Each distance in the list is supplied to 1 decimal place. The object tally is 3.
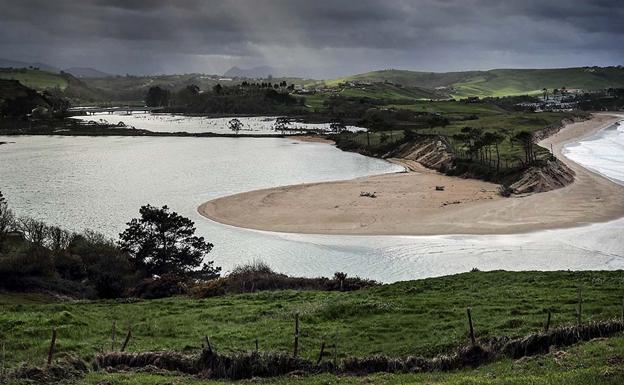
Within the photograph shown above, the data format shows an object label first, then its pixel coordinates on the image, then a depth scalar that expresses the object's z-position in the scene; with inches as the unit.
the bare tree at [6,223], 1783.0
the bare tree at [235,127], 7578.7
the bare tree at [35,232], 1791.3
